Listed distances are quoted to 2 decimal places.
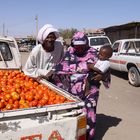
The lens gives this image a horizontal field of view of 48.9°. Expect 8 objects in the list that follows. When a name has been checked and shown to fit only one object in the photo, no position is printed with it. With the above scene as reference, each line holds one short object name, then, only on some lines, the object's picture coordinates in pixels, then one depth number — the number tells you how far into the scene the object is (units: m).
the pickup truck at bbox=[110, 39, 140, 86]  5.51
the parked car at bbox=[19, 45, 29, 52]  23.02
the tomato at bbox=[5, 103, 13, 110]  1.73
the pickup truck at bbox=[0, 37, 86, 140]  1.55
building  12.26
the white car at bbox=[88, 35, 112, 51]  9.99
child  2.33
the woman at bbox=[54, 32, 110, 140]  2.41
